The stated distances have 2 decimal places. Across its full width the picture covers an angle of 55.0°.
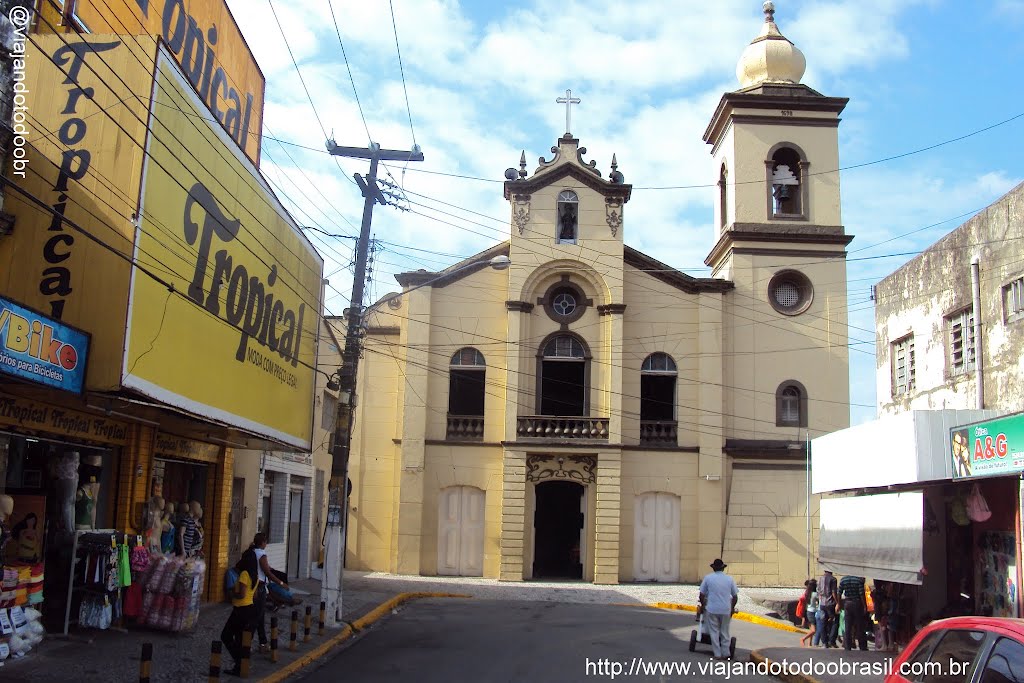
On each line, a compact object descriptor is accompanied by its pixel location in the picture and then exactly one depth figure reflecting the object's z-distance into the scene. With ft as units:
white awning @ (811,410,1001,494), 45.24
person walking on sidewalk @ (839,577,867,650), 52.21
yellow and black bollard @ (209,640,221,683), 33.01
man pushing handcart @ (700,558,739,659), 46.32
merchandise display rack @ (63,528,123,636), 40.83
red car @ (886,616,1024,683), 20.06
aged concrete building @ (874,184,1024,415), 52.03
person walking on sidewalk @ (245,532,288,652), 38.86
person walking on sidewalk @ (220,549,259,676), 37.81
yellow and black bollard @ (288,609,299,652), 45.47
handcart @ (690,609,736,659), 49.89
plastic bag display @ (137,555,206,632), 44.96
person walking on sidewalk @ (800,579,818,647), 55.57
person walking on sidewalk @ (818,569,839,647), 53.78
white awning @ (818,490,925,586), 45.47
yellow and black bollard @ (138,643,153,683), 30.02
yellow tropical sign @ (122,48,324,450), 39.52
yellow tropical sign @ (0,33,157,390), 37.91
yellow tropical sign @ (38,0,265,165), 51.39
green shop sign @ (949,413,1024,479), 38.68
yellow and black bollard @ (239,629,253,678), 37.35
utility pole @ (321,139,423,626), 55.16
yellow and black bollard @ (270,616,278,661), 42.25
